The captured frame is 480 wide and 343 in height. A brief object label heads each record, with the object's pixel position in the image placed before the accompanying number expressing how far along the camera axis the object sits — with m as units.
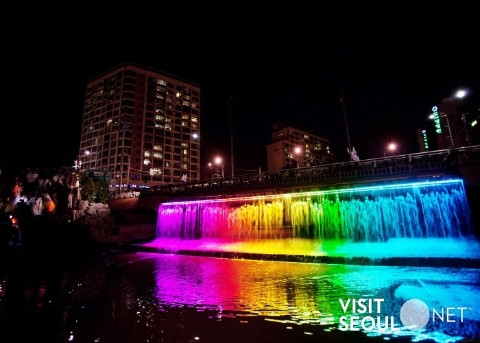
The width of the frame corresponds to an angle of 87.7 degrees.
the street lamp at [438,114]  40.41
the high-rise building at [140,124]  95.75
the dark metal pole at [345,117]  24.40
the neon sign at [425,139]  53.16
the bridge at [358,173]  16.64
